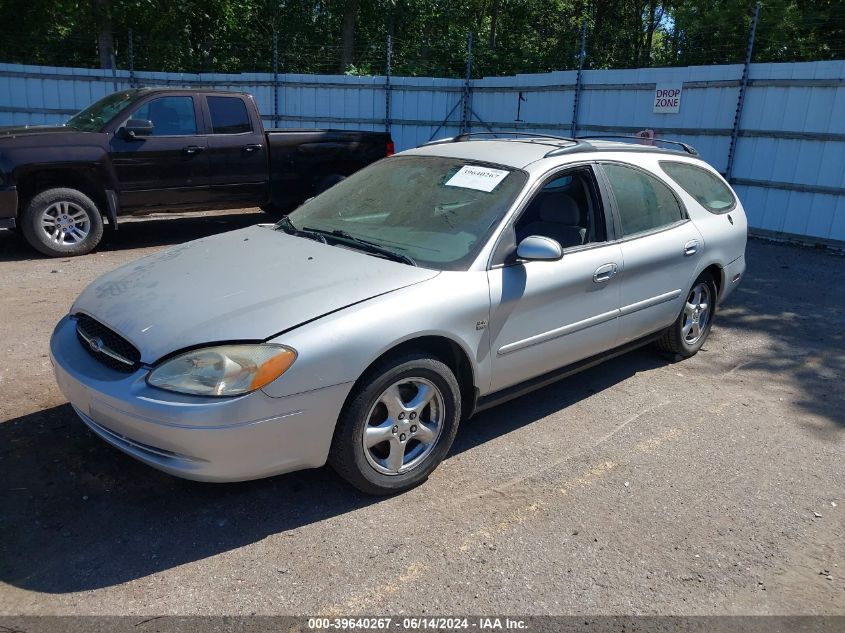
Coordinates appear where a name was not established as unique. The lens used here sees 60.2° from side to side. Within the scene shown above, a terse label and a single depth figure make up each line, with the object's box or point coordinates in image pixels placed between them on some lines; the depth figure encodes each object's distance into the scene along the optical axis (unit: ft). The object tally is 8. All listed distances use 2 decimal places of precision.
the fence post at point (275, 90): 49.87
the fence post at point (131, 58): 50.98
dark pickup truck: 26.08
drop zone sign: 36.58
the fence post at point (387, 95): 47.70
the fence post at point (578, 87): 39.58
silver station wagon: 10.01
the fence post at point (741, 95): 33.47
